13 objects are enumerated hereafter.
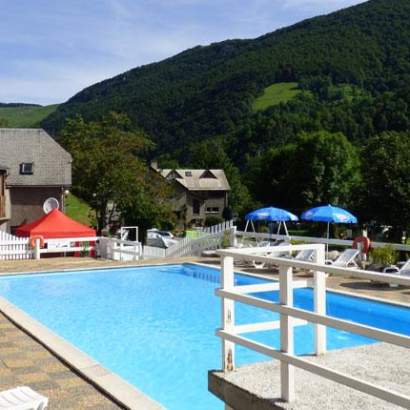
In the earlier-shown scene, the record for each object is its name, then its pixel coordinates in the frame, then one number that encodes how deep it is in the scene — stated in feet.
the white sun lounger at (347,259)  51.60
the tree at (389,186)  84.89
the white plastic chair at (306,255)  52.43
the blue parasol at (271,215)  69.71
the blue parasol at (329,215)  62.03
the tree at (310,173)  189.98
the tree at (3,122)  251.33
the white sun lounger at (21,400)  14.98
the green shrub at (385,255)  51.49
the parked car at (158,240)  118.21
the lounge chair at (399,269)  42.93
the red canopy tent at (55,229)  73.31
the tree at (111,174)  119.55
